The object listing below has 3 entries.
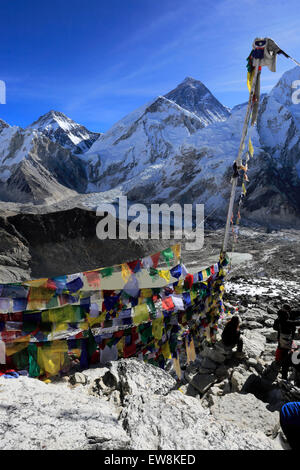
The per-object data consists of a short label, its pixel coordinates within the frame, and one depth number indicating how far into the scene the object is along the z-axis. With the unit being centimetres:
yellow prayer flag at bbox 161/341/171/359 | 519
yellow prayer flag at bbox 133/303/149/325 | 472
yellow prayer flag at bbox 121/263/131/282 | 458
